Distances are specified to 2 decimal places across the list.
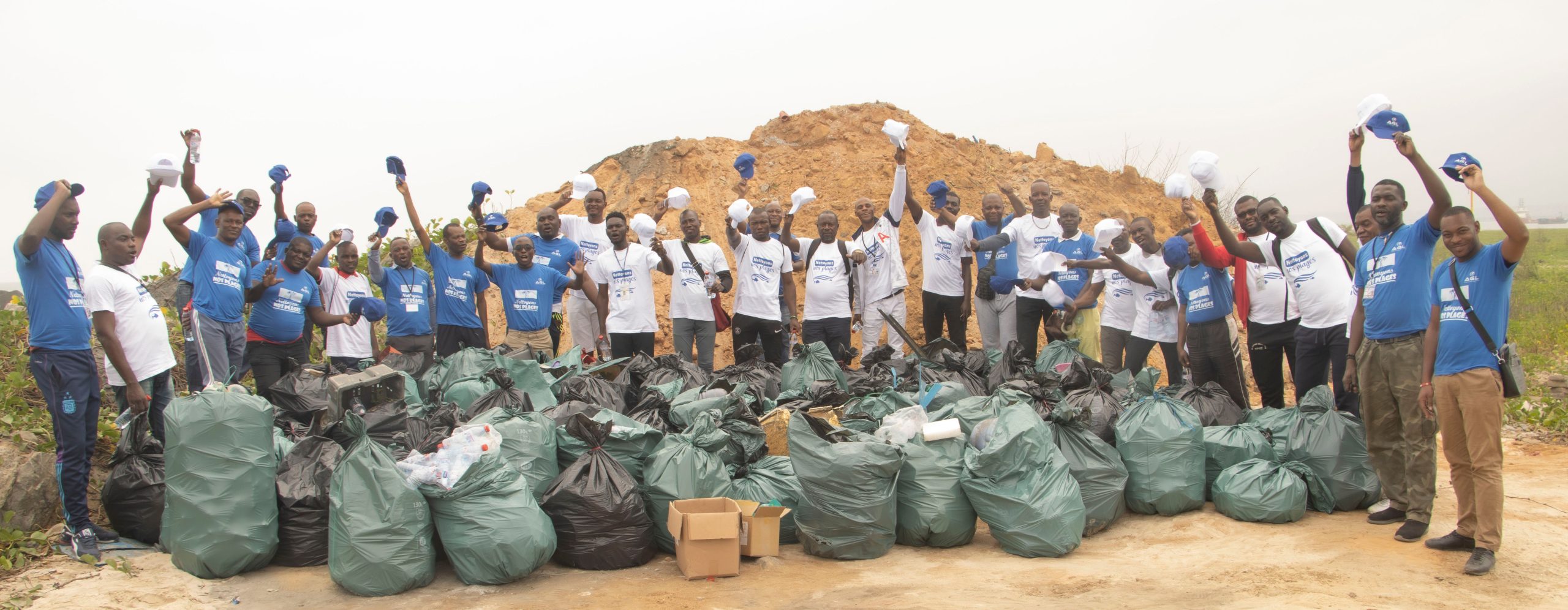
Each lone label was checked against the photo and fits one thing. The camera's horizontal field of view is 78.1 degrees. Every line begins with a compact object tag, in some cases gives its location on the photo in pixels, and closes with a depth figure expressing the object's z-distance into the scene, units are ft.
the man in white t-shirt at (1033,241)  25.07
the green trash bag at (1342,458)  15.85
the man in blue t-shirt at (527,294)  23.59
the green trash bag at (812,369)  20.84
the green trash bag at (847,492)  14.08
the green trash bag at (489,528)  12.85
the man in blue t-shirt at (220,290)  18.51
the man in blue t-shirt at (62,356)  13.97
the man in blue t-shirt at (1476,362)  12.62
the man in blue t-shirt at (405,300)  23.00
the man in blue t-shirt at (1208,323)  19.75
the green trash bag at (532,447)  14.42
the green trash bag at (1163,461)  16.03
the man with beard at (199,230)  18.49
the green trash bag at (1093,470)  15.42
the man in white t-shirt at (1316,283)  17.46
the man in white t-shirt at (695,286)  24.14
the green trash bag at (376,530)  12.59
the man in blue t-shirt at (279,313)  20.08
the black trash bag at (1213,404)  18.12
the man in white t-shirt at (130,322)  14.66
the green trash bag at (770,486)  15.23
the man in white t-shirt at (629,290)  23.75
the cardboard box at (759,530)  13.99
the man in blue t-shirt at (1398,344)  14.03
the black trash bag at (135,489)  14.47
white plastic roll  15.15
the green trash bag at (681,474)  14.35
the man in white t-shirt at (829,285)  24.84
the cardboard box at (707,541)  13.16
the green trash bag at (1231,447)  16.49
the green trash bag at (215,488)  13.14
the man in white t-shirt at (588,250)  25.82
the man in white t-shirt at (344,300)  22.65
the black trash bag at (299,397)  17.83
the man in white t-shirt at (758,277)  24.43
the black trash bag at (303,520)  13.80
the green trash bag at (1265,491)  15.44
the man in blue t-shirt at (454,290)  23.72
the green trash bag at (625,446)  15.07
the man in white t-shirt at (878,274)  25.94
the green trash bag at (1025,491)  14.15
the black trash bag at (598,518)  13.62
